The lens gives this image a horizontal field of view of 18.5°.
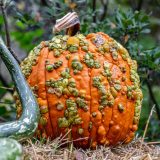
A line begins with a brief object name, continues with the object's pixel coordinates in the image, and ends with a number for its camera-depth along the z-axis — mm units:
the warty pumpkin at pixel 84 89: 2084
